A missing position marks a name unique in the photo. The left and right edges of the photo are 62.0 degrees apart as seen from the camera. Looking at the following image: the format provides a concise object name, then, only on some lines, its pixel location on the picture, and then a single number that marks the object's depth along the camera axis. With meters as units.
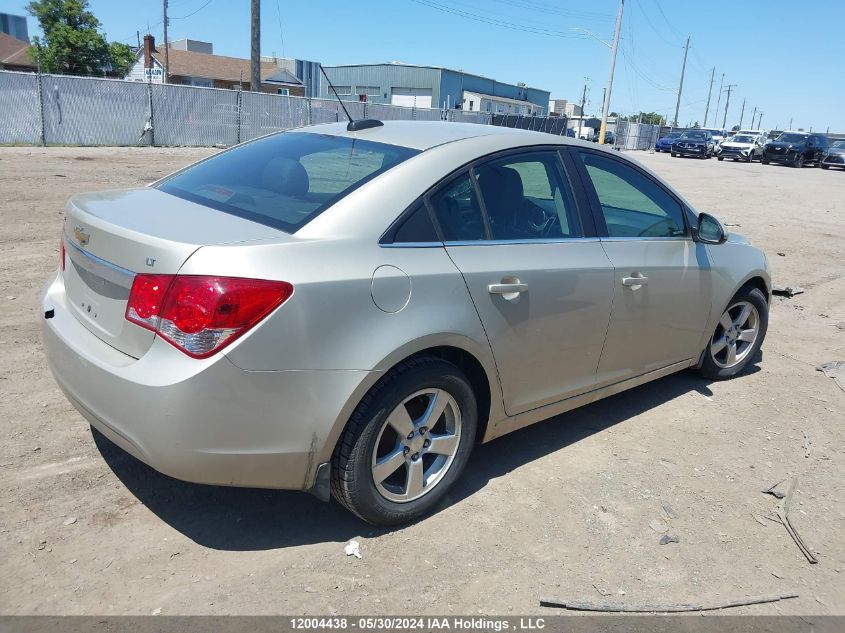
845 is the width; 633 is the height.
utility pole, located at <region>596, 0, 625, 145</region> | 42.31
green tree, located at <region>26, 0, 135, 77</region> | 46.81
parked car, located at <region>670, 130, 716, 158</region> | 43.03
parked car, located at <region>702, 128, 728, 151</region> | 50.28
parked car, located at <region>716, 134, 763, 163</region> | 42.12
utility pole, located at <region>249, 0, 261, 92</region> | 25.17
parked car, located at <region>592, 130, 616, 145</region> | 48.65
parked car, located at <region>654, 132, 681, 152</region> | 48.00
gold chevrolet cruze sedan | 2.52
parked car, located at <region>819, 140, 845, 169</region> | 40.31
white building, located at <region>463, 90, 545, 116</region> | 72.56
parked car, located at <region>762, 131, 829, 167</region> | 40.19
